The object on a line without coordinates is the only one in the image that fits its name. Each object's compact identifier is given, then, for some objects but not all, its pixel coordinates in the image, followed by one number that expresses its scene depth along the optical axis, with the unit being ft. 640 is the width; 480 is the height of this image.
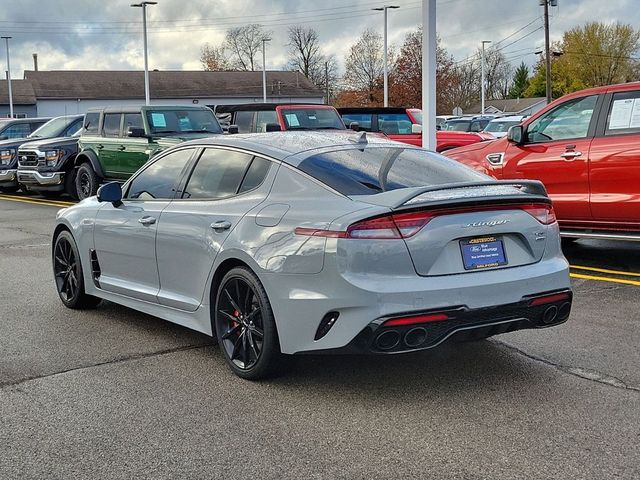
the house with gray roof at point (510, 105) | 302.45
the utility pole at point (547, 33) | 172.45
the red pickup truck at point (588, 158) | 27.35
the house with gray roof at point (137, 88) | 251.19
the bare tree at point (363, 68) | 287.69
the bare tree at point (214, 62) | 357.20
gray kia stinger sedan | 14.40
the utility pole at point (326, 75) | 332.72
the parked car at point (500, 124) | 86.03
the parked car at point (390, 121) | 59.06
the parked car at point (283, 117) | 50.65
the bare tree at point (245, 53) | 350.23
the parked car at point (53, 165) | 58.80
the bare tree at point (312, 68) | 334.44
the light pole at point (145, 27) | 133.42
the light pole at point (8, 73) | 197.92
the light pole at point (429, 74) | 37.17
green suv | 48.62
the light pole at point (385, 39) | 137.75
